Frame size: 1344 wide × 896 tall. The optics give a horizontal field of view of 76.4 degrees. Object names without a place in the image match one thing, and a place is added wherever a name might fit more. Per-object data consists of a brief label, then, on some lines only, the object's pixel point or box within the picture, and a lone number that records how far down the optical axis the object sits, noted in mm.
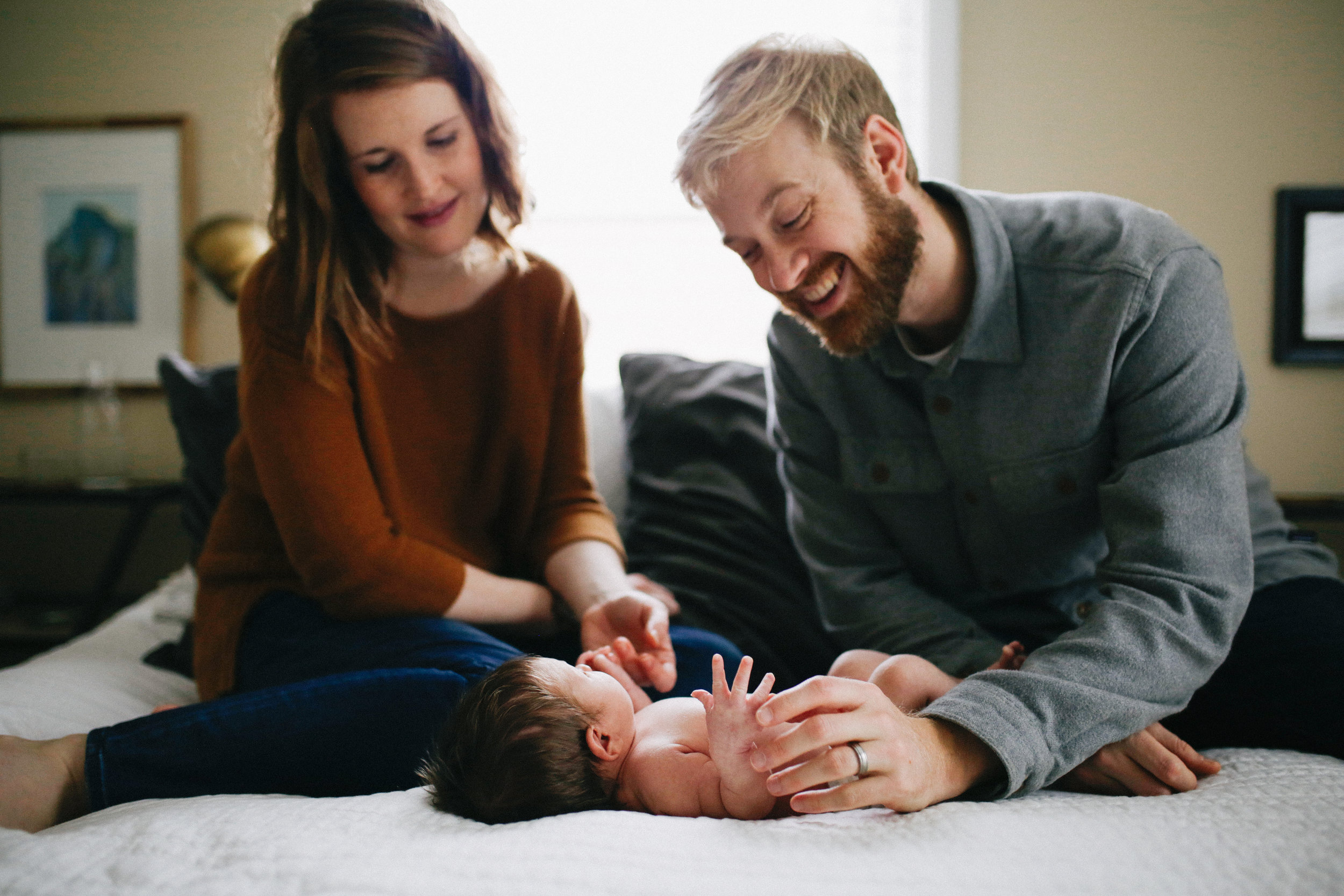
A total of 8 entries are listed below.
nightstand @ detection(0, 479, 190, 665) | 2688
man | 854
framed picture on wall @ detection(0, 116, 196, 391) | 2678
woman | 1121
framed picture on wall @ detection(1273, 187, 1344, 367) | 2391
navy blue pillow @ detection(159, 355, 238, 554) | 1692
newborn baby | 803
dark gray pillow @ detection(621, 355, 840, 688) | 1428
